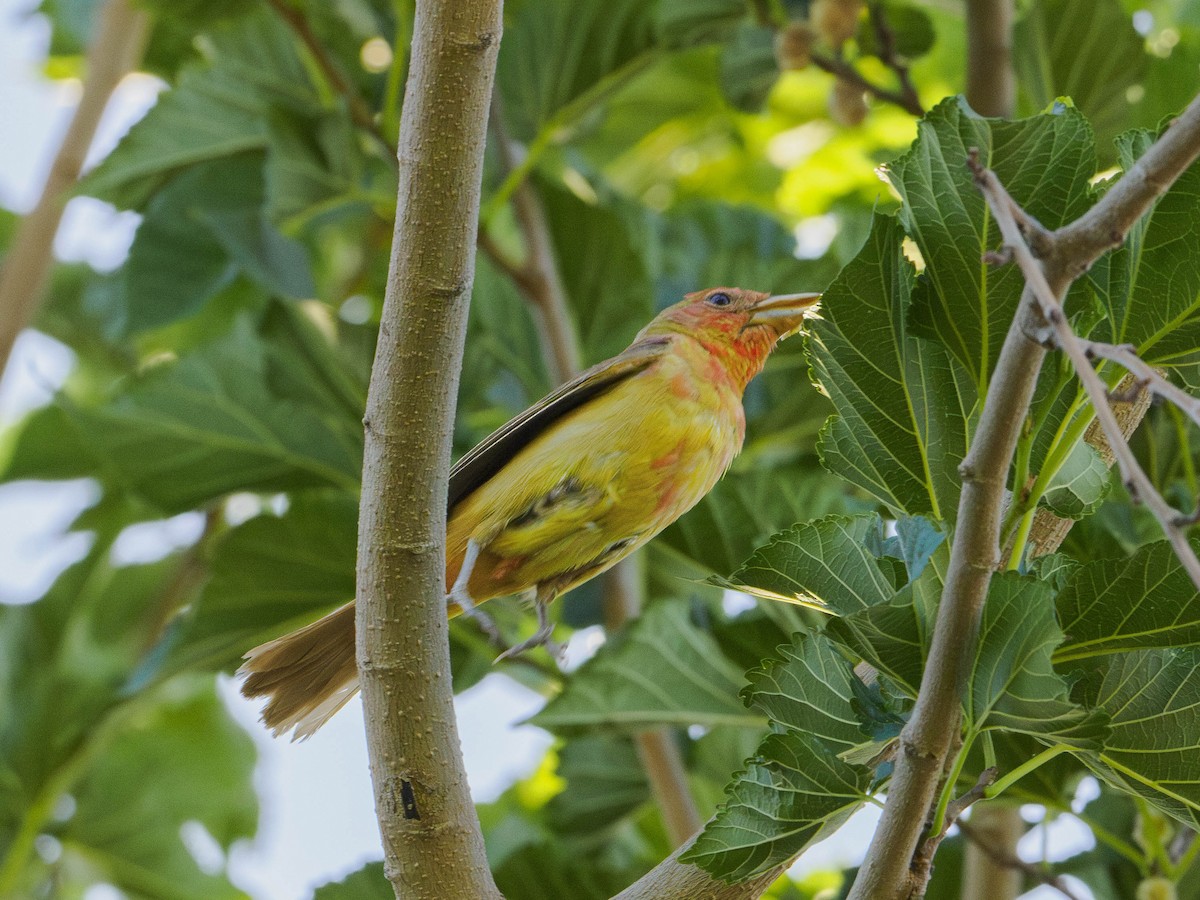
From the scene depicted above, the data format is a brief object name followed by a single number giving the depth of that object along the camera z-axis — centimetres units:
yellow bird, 486
